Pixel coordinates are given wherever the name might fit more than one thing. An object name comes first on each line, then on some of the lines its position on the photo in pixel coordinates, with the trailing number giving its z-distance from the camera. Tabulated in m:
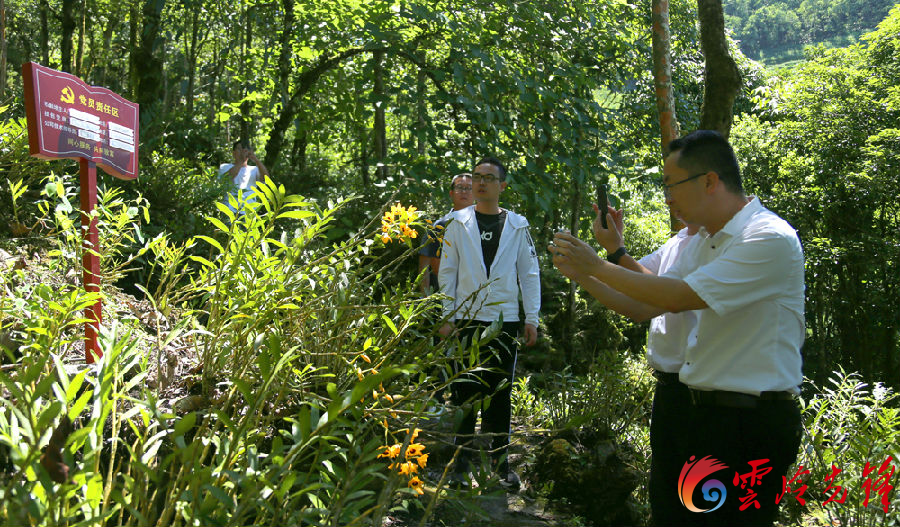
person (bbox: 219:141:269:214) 7.65
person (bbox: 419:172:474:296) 4.86
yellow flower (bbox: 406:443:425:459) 2.23
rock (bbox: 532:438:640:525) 3.99
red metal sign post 3.05
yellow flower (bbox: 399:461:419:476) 1.98
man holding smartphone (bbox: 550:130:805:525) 2.32
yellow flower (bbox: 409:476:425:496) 2.03
